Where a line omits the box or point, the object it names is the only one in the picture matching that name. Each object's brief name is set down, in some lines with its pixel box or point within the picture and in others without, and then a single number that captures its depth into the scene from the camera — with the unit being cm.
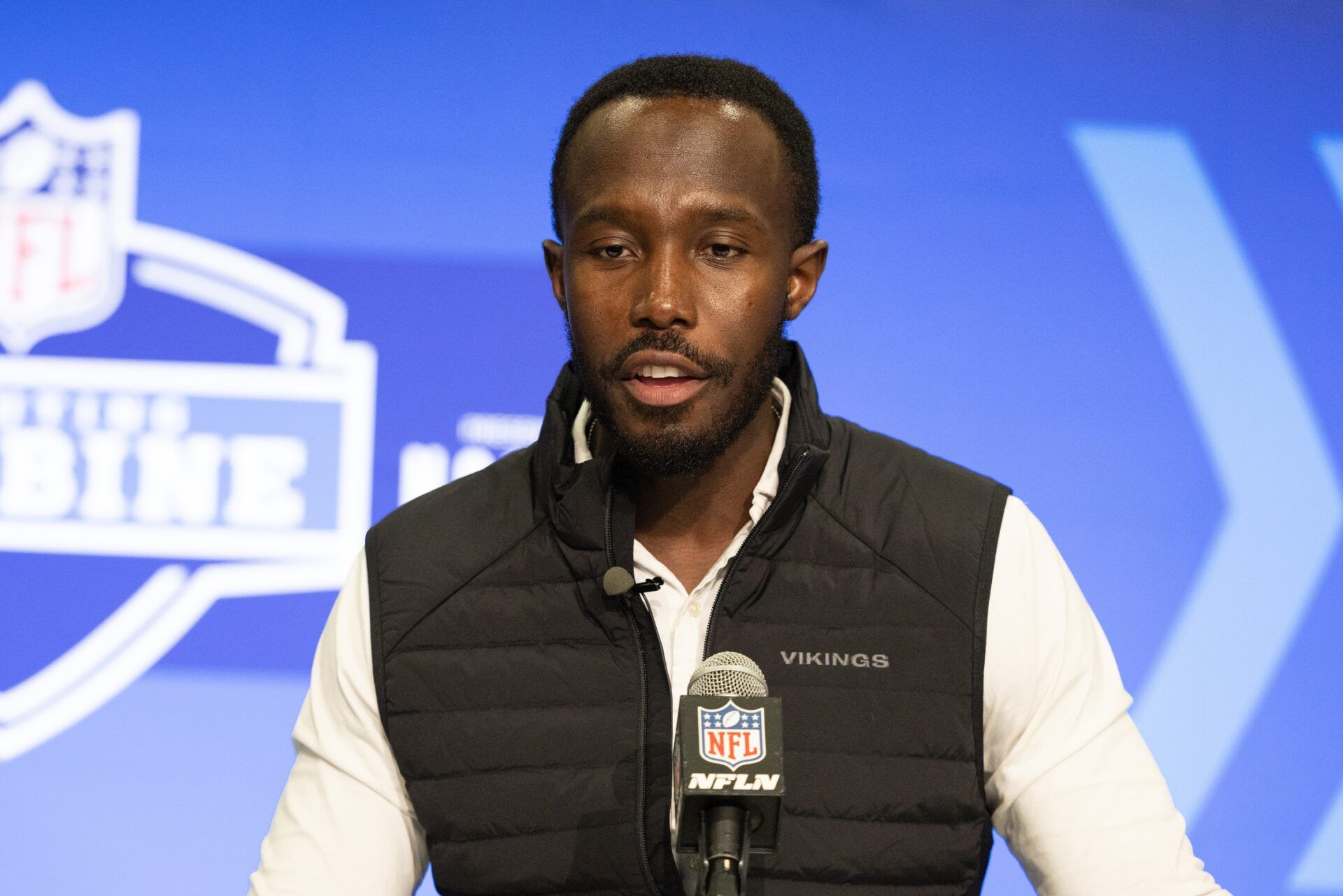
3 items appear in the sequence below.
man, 589
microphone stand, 558
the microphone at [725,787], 559
